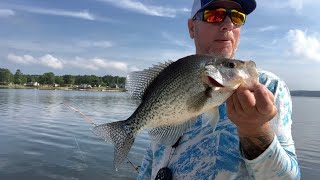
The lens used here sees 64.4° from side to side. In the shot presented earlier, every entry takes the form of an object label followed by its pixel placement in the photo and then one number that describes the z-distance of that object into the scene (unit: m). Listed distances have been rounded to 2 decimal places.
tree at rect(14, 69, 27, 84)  133.08
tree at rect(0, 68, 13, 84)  126.14
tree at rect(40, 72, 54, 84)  131.68
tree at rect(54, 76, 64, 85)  132.20
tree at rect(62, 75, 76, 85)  133.22
